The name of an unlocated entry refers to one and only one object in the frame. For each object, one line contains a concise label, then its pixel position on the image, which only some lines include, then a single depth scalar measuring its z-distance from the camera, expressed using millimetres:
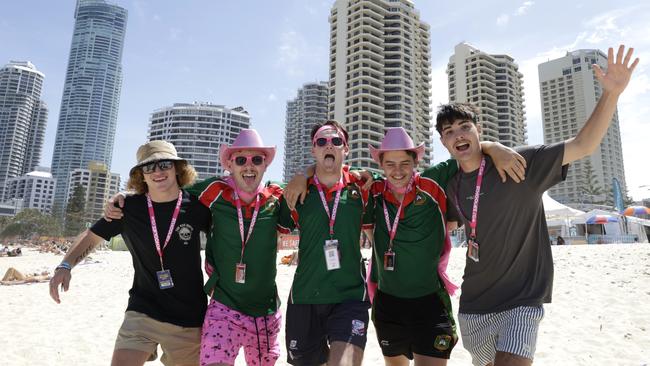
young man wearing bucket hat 3279
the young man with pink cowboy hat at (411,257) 3312
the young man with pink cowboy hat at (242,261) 3273
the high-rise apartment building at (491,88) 106688
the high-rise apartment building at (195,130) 118312
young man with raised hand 2781
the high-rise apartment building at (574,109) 118562
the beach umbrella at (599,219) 31175
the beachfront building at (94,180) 125625
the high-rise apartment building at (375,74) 82062
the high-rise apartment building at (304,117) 125188
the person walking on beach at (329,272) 2990
